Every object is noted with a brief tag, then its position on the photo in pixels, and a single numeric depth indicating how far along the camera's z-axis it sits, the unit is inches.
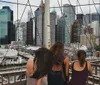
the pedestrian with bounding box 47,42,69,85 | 71.9
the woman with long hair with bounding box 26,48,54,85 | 60.4
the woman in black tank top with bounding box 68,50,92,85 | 78.3
